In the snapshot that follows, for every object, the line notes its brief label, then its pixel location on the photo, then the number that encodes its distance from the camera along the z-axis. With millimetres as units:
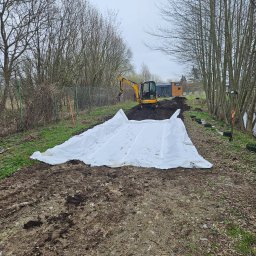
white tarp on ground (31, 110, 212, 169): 6758
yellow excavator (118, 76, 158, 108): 21280
